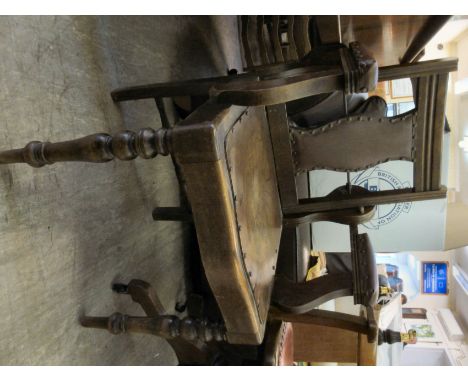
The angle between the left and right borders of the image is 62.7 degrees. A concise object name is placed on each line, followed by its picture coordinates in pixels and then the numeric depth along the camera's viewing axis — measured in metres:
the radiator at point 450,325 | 4.24
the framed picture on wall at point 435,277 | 4.74
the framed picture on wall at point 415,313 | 4.77
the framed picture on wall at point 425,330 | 4.37
